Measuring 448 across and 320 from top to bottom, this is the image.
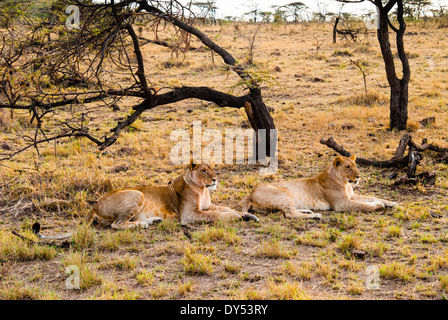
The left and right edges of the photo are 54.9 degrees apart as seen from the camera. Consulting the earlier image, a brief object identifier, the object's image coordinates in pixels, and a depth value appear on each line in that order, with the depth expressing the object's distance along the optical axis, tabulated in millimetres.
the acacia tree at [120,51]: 6688
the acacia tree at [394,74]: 11977
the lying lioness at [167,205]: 6316
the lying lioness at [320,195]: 6781
